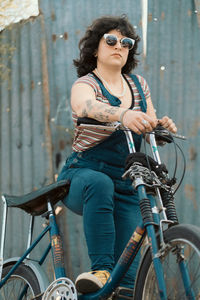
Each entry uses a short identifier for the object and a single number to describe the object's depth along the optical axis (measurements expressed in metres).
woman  5.35
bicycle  4.48
